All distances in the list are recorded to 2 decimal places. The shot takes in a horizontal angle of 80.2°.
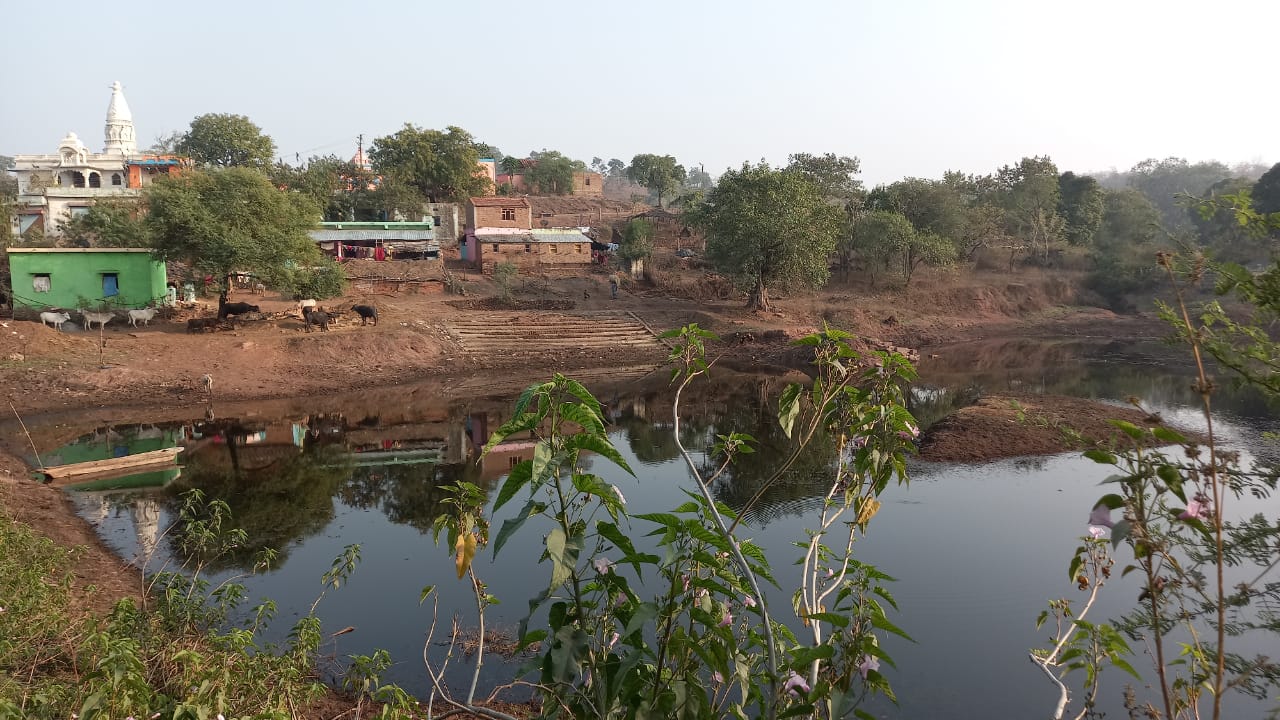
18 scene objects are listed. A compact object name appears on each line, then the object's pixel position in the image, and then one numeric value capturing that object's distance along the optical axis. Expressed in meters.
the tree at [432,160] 44.06
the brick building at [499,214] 39.84
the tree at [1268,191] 39.59
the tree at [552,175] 60.50
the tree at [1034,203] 43.53
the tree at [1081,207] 45.06
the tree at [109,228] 28.55
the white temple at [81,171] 46.25
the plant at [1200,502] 2.37
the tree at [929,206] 39.19
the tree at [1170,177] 79.69
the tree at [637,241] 38.12
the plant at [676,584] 2.87
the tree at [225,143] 49.91
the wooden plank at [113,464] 13.95
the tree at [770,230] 30.47
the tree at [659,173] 63.06
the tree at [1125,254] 38.88
